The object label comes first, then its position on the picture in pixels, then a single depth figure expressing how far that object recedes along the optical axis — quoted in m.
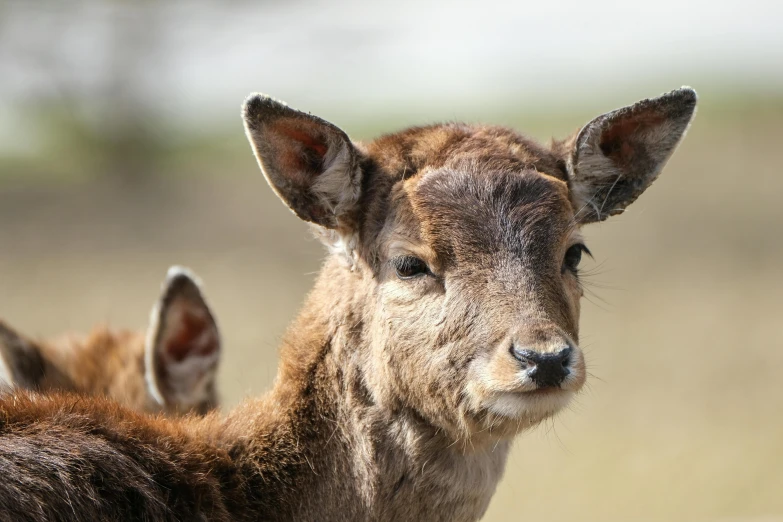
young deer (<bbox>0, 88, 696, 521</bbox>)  9.98
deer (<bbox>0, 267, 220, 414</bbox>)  16.06
